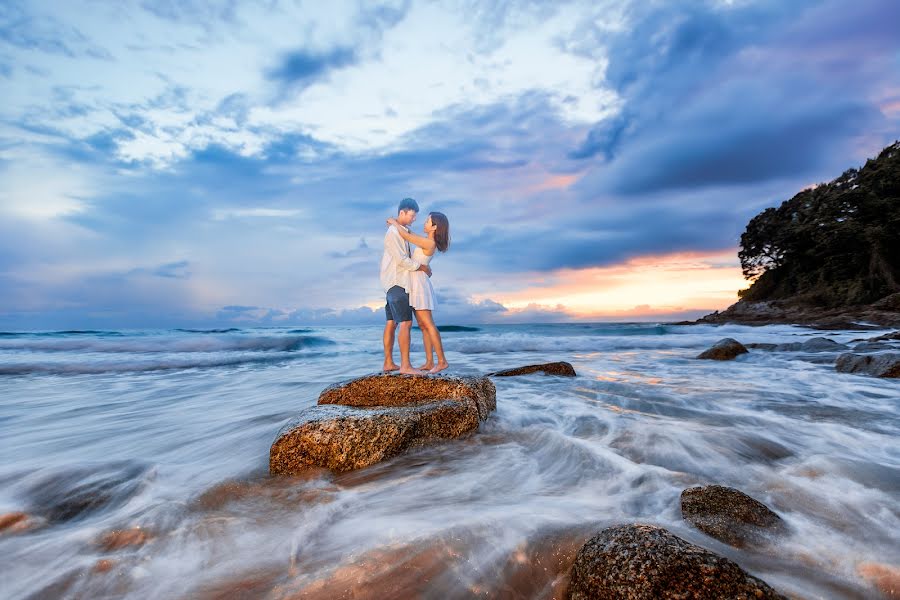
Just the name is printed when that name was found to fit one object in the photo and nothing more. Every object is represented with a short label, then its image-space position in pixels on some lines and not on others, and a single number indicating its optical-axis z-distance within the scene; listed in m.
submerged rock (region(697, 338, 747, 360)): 12.01
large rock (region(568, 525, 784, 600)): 1.54
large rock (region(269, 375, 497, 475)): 3.39
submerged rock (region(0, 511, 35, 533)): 2.71
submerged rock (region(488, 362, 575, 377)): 8.87
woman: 5.21
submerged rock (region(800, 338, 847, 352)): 12.22
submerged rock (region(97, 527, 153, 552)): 2.42
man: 5.20
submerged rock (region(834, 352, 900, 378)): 7.46
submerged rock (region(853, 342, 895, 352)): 11.27
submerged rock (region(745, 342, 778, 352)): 12.99
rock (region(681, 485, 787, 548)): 2.26
